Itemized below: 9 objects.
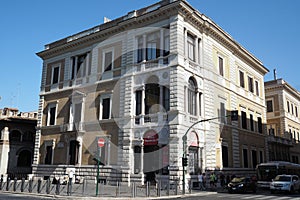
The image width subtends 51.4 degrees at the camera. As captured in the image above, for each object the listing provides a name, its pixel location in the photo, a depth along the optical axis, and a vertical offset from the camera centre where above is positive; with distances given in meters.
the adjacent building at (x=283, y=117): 46.62 +7.09
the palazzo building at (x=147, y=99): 25.06 +5.75
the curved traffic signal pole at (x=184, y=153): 20.78 +0.62
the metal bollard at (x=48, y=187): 19.67 -1.72
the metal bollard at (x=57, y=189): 19.15 -1.75
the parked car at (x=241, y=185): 22.50 -1.61
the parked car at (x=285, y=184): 22.73 -1.47
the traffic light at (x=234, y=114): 20.79 +3.20
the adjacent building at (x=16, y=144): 39.59 +1.99
